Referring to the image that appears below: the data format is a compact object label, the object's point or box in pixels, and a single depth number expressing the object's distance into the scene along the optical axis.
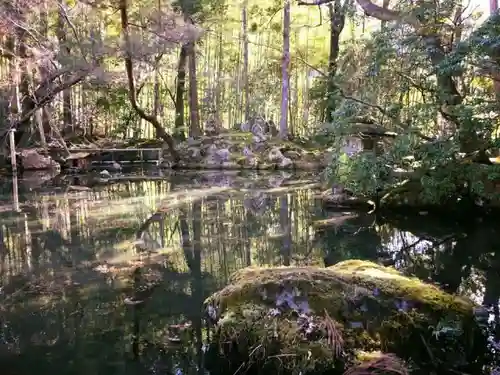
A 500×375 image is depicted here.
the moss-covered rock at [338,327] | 2.90
